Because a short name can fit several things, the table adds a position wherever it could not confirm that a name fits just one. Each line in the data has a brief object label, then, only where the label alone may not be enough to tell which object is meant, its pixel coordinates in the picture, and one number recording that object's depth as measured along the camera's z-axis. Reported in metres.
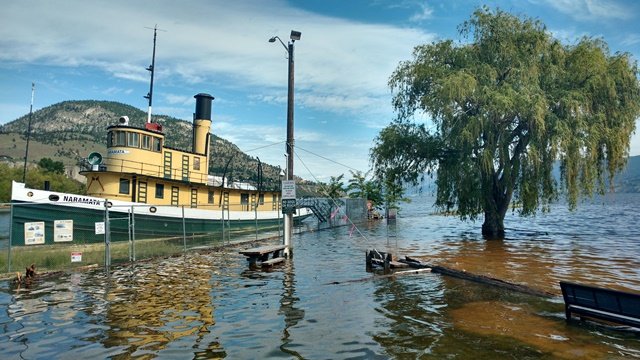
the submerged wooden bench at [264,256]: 16.02
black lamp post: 18.59
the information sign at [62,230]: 14.56
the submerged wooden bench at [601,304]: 7.65
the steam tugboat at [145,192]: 21.45
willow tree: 24.11
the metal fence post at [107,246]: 15.00
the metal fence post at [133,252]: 17.03
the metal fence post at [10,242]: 12.94
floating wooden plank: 11.35
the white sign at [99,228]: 15.59
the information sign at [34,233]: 13.62
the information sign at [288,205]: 18.17
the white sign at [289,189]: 18.23
